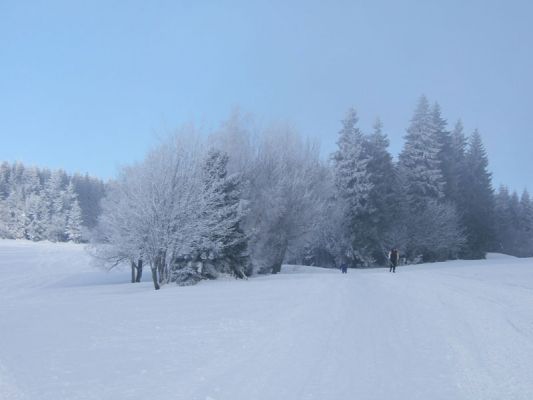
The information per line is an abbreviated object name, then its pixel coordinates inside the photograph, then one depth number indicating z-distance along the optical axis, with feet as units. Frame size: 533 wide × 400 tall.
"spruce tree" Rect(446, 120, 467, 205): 145.79
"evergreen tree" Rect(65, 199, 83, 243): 289.12
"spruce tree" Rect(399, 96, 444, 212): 134.41
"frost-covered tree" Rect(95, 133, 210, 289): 73.61
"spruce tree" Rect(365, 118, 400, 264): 125.80
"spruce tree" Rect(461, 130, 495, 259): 149.89
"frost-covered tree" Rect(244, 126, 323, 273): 94.63
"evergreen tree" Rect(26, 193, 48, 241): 277.03
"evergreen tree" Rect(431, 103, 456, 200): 144.87
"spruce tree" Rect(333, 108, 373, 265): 124.98
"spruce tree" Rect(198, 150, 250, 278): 77.61
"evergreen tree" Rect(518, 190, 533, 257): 201.44
